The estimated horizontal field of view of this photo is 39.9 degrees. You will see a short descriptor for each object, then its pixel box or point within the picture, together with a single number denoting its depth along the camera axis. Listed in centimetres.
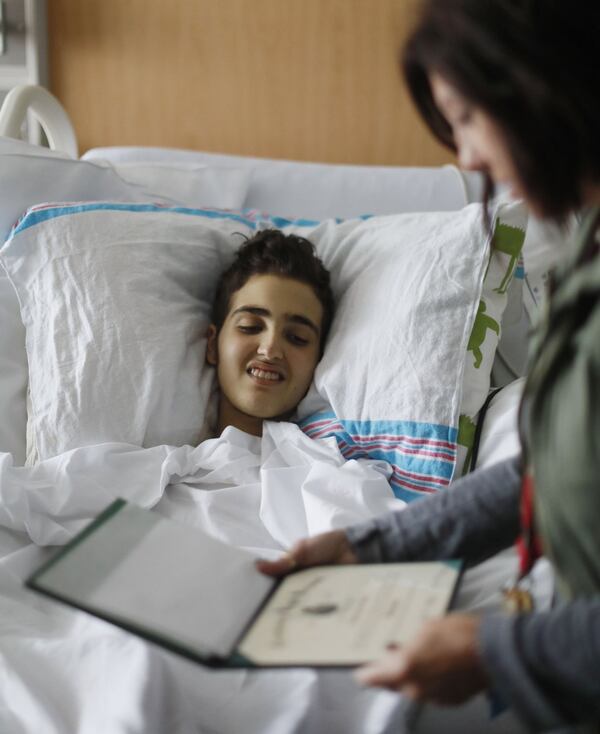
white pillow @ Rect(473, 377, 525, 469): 118
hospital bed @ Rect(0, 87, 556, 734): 91
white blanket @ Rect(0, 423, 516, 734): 83
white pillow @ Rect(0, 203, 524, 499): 126
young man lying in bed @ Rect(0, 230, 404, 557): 116
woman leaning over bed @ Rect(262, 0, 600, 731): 62
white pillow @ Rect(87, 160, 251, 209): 175
